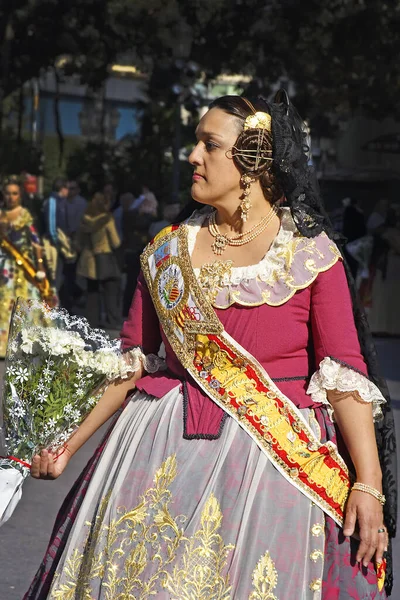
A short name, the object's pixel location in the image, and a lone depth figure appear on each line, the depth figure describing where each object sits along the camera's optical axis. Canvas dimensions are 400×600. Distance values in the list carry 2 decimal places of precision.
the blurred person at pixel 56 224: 16.36
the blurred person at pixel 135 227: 17.11
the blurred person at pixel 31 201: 16.51
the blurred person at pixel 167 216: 14.77
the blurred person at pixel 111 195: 19.23
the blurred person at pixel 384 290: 16.94
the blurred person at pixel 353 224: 17.58
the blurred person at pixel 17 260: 12.42
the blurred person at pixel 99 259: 15.74
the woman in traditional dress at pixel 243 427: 3.16
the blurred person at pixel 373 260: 16.92
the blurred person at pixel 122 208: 17.70
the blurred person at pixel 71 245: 16.58
